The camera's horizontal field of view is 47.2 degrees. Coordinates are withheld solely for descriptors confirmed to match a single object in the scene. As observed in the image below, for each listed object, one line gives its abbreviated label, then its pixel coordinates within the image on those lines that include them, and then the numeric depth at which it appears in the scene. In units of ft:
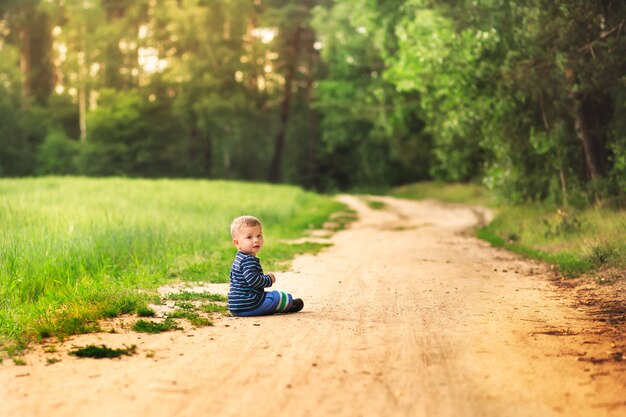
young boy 28.22
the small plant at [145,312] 28.14
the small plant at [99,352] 21.54
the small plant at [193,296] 31.73
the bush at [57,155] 172.86
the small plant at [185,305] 29.51
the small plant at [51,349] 22.20
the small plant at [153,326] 25.22
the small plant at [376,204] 115.96
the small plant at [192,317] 26.50
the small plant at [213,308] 29.40
